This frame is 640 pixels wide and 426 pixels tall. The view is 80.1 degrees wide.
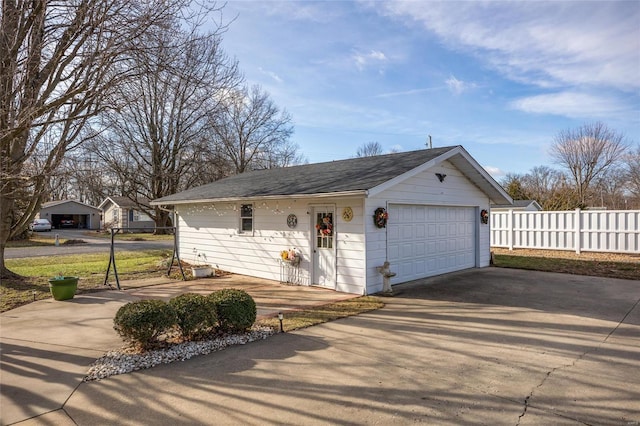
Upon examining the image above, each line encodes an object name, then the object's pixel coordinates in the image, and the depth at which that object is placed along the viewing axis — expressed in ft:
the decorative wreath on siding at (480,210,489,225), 40.95
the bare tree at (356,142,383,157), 171.22
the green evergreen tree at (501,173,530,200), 107.76
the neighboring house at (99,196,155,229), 134.00
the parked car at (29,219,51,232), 124.47
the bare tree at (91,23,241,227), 85.30
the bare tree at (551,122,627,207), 100.58
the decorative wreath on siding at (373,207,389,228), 28.22
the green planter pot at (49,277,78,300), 27.55
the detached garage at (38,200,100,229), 148.93
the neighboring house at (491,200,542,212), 82.89
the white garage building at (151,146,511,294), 28.55
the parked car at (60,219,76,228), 153.28
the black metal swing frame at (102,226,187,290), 32.29
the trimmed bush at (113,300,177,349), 15.78
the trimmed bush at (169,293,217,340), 17.12
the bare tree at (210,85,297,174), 112.37
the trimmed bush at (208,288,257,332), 18.19
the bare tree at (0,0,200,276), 17.49
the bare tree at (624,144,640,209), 101.19
